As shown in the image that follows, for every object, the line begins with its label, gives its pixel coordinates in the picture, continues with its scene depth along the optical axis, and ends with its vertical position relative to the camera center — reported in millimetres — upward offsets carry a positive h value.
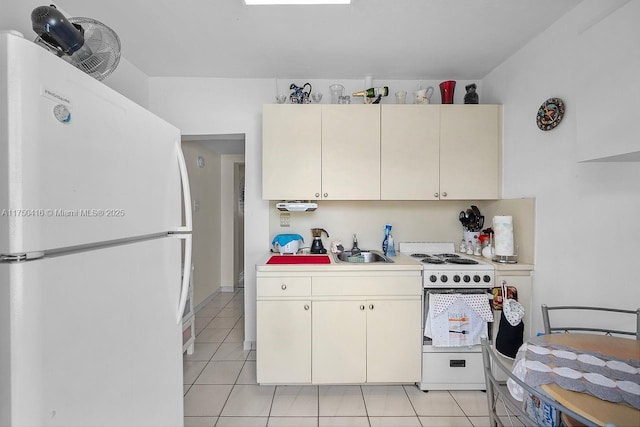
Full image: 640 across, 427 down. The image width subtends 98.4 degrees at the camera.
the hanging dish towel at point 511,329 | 1810 -773
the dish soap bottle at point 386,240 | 2457 -245
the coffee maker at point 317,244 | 2475 -284
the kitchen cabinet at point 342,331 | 1963 -846
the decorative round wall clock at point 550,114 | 1754 +650
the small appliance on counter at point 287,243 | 2402 -271
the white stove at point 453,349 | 1957 -975
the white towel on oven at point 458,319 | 1913 -738
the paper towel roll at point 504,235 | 2027 -163
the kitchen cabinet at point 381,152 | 2248 +498
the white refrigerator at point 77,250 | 625 -110
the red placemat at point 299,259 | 2086 -369
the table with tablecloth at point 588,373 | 798 -544
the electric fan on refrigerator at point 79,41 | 930 +659
